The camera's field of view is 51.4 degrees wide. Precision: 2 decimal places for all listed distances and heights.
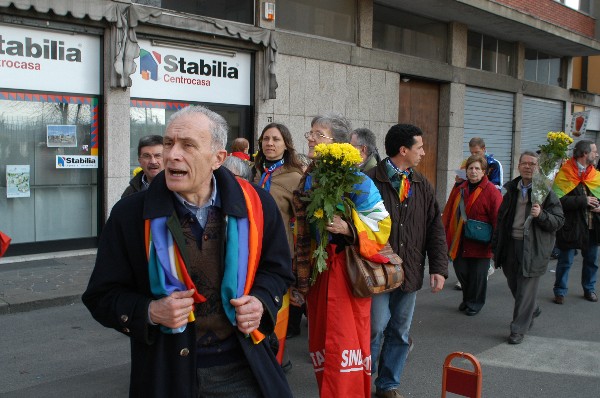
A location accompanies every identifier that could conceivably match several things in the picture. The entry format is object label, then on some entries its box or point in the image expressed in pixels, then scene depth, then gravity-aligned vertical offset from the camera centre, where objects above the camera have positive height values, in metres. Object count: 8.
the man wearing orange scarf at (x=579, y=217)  7.93 -0.78
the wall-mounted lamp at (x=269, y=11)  11.52 +2.59
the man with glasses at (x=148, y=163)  4.87 -0.11
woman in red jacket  7.27 -0.98
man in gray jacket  6.14 -0.84
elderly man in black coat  2.29 -0.49
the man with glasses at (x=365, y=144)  5.57 +0.08
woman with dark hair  4.84 -0.14
